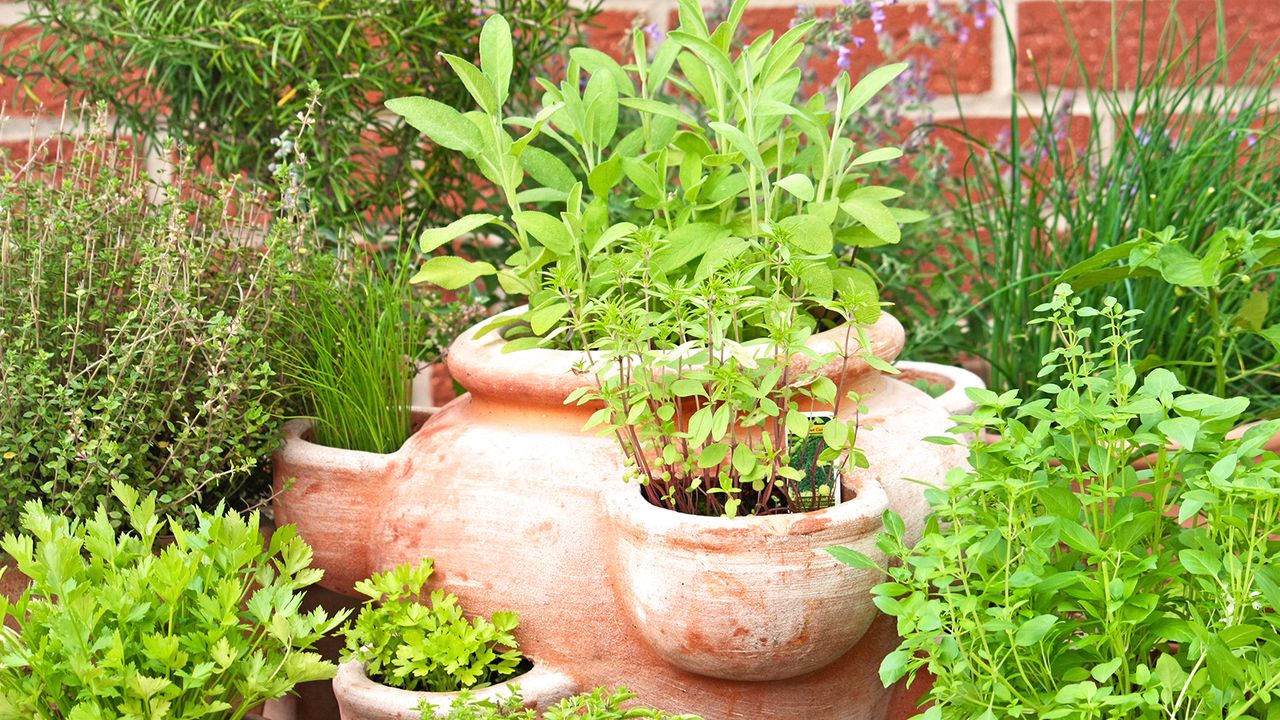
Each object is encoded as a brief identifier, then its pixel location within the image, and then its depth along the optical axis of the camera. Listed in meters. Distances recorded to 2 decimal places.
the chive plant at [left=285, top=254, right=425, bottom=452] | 1.68
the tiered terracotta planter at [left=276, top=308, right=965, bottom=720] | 1.49
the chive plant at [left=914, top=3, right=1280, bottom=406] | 1.86
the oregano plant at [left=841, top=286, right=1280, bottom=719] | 1.40
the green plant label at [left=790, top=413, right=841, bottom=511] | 1.54
